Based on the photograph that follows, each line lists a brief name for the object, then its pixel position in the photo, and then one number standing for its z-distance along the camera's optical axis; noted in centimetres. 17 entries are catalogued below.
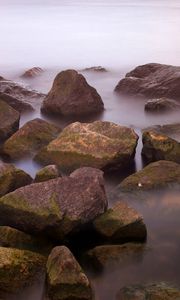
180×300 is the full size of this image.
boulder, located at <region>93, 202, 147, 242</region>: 782
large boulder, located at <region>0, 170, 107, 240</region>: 786
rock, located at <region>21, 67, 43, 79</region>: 2572
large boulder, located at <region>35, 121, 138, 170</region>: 1096
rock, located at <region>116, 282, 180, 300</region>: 641
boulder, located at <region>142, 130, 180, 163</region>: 1099
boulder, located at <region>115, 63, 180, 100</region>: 1848
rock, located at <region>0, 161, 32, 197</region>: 939
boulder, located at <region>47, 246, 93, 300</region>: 661
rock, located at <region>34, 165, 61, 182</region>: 955
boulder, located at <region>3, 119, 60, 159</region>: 1227
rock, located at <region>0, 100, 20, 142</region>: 1350
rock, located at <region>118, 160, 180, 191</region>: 991
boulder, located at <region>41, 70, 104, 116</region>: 1606
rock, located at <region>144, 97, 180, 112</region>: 1658
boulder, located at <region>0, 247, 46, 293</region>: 685
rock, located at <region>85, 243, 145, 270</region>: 748
